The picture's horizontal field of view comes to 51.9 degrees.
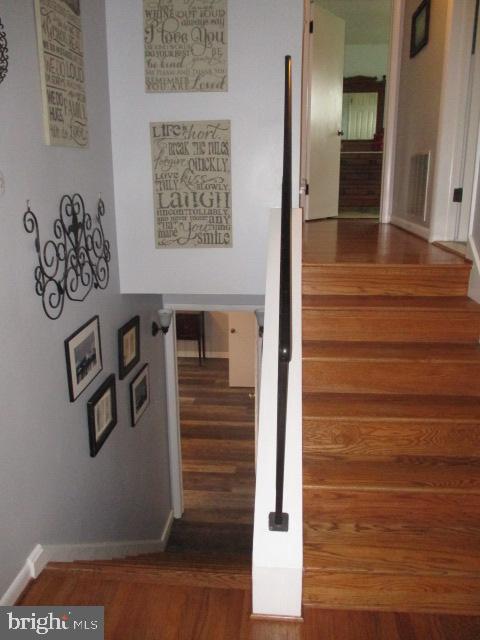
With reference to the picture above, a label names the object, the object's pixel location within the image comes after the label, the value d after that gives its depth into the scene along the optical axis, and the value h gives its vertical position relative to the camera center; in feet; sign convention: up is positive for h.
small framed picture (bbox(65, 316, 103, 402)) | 7.62 -2.70
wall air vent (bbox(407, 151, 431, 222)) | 11.28 +0.03
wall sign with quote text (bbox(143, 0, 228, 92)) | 9.34 +2.64
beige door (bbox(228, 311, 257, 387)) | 26.63 -8.60
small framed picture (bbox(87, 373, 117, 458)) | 8.52 -4.01
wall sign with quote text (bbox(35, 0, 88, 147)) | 6.64 +1.65
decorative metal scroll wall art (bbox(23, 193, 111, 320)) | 6.73 -1.04
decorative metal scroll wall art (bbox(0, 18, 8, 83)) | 5.68 +1.51
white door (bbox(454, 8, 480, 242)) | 9.20 +0.80
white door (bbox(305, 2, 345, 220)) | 14.46 +2.26
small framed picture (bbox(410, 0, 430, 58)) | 11.26 +3.70
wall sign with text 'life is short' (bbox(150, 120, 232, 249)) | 9.79 +0.08
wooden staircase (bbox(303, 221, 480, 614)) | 5.23 -3.05
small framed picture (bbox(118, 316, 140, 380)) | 10.19 -3.31
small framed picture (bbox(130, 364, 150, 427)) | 11.25 -4.74
